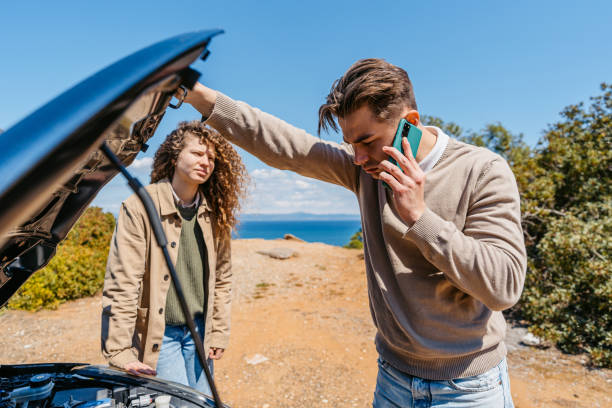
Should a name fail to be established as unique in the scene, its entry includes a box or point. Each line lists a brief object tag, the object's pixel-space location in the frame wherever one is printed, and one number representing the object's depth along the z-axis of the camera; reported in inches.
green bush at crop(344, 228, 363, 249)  631.8
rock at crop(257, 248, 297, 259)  463.8
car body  22.0
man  48.0
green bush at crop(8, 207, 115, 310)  279.1
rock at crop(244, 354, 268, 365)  195.2
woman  81.2
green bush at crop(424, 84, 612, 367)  196.9
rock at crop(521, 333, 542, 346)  207.8
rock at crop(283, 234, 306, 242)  664.4
